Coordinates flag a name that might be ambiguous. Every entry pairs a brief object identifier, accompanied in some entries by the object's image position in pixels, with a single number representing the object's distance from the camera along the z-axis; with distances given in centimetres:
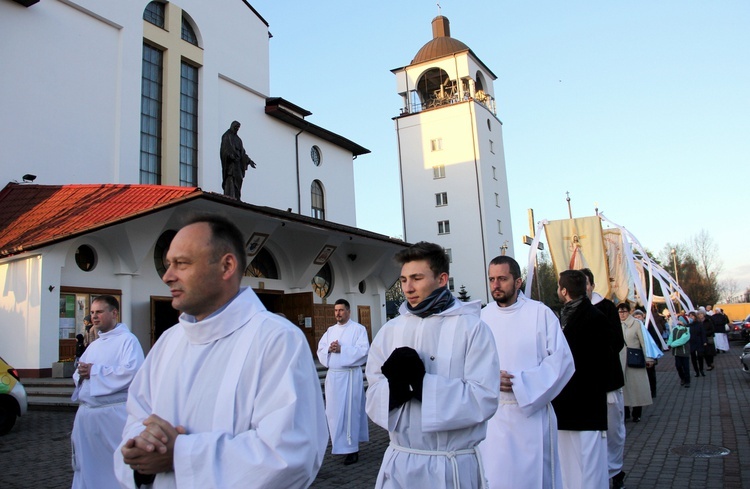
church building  1550
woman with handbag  1031
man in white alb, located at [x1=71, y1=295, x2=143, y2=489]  548
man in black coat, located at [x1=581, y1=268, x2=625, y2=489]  592
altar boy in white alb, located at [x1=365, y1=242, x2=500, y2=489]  326
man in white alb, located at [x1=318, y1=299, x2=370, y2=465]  854
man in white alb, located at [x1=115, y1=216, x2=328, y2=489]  211
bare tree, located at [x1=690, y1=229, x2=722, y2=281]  5353
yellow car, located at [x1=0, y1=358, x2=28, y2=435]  1003
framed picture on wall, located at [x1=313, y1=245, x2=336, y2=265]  2277
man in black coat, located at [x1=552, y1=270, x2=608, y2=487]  508
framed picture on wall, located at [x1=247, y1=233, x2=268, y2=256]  1948
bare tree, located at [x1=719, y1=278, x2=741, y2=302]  6584
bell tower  4228
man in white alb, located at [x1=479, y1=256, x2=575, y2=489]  450
